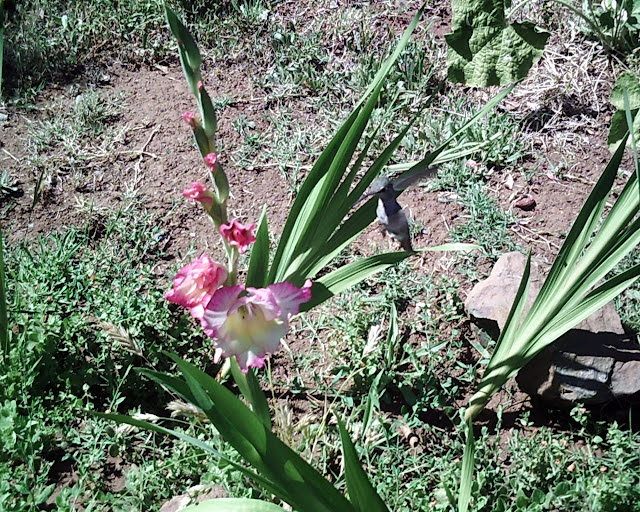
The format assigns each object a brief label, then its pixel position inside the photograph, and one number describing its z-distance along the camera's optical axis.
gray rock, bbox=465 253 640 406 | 1.96
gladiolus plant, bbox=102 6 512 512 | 1.30
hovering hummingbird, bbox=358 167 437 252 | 1.66
